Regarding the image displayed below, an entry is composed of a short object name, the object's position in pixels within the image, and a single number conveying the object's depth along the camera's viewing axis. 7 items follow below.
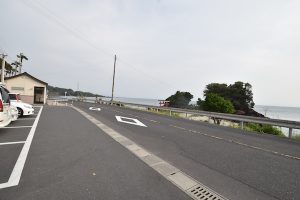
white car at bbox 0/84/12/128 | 8.57
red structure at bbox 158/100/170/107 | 33.97
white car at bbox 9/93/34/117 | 15.25
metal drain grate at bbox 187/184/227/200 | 4.13
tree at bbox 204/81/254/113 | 64.69
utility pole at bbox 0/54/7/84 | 29.11
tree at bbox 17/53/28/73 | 71.01
